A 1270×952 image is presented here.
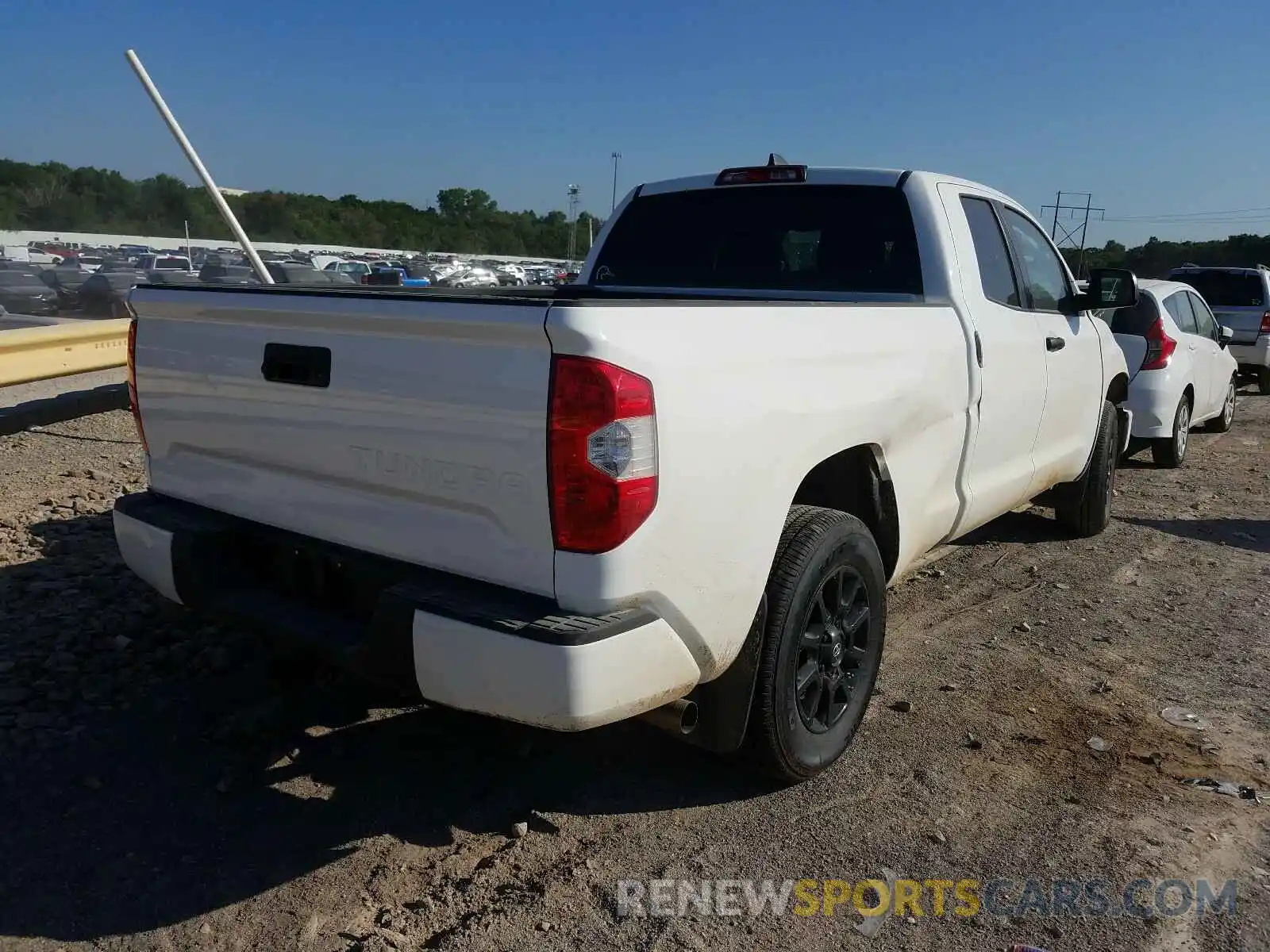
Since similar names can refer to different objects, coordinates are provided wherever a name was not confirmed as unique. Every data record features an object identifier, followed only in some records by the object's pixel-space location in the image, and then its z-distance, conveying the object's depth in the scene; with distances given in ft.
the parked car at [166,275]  63.80
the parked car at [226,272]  58.12
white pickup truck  7.82
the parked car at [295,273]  55.93
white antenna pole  21.84
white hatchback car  27.86
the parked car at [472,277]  101.93
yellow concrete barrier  28.07
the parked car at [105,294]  49.55
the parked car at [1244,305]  47.88
